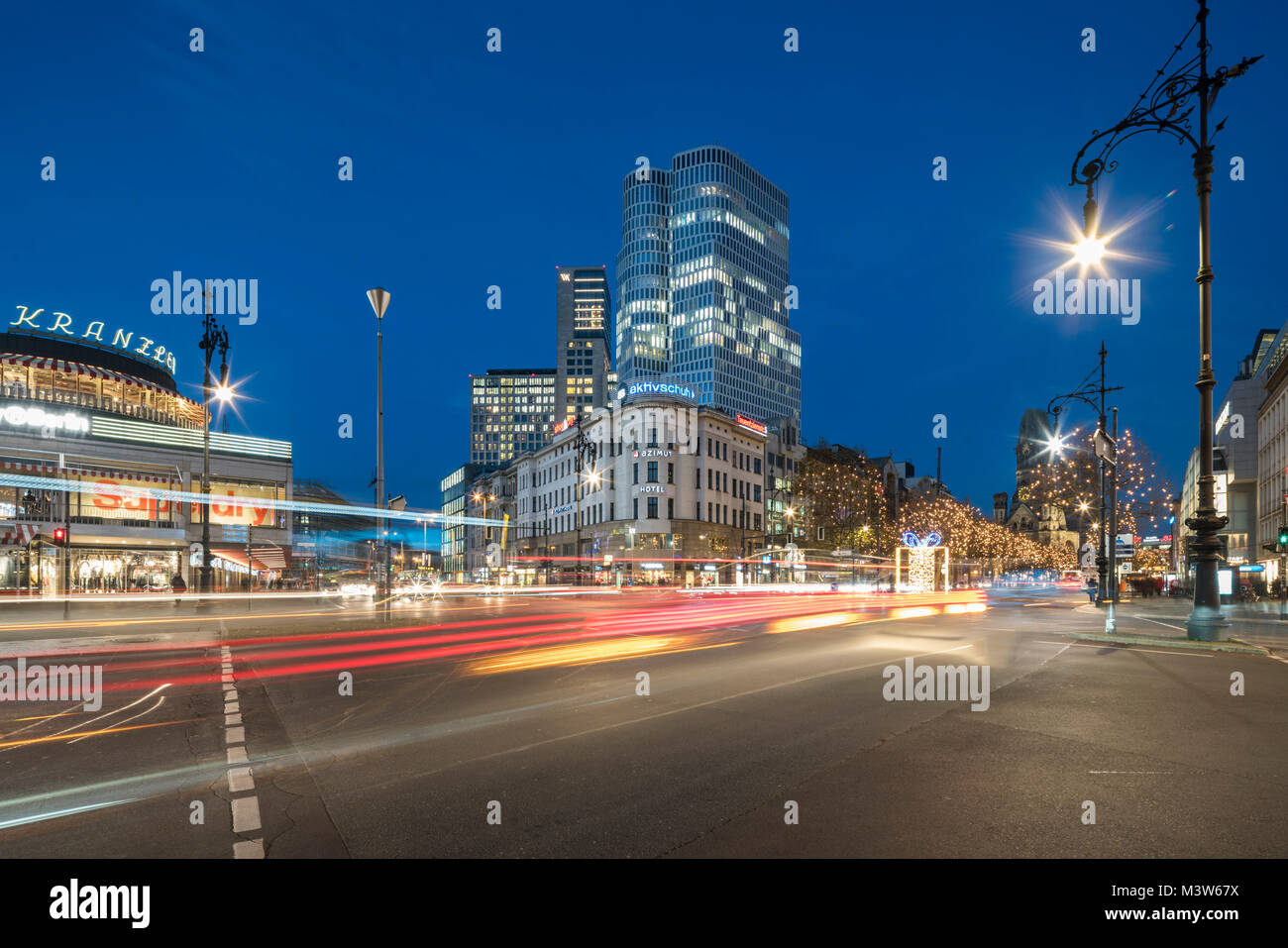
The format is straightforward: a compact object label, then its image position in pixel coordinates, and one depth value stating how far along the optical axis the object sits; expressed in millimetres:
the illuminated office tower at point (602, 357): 199375
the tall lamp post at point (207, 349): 30703
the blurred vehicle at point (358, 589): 54406
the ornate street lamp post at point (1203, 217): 15570
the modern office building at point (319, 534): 94544
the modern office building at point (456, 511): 146750
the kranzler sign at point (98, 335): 54378
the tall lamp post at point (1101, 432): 28797
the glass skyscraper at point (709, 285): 157875
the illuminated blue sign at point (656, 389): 74750
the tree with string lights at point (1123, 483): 48062
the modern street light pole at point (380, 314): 22922
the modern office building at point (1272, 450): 50375
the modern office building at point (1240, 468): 61812
